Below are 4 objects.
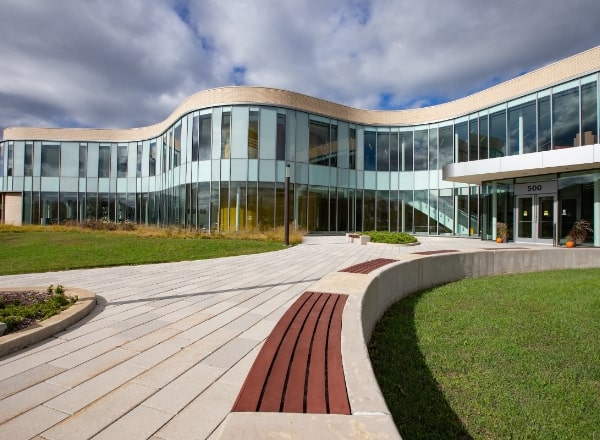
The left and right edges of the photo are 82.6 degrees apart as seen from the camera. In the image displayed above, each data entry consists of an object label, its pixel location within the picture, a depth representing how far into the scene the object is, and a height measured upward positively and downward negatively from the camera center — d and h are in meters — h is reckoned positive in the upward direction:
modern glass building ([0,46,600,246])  18.02 +4.40
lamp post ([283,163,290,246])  16.23 +1.06
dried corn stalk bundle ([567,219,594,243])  17.00 -0.14
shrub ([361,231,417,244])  17.28 -0.60
